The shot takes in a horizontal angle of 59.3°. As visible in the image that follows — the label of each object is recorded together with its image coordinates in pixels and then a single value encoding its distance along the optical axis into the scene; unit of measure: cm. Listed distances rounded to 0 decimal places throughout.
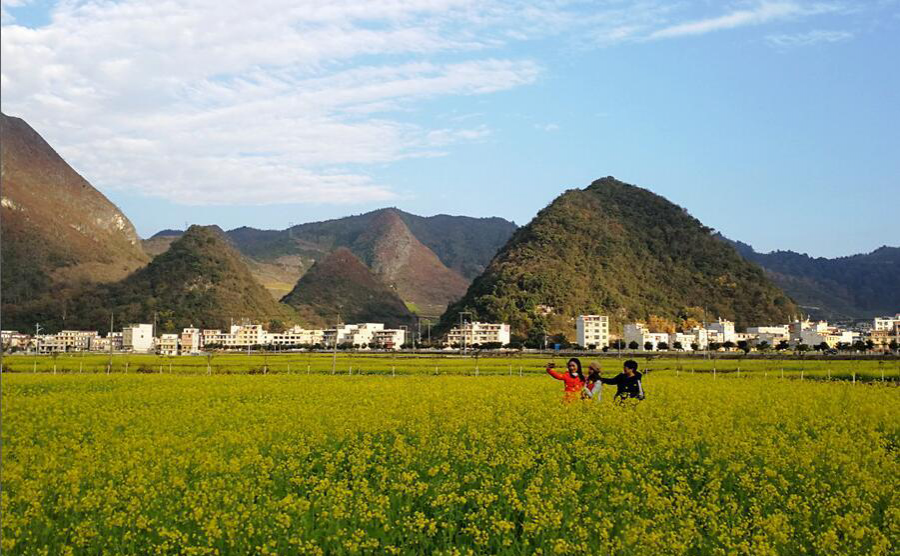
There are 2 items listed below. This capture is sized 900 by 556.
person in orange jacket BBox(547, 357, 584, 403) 1672
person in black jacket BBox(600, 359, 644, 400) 1680
